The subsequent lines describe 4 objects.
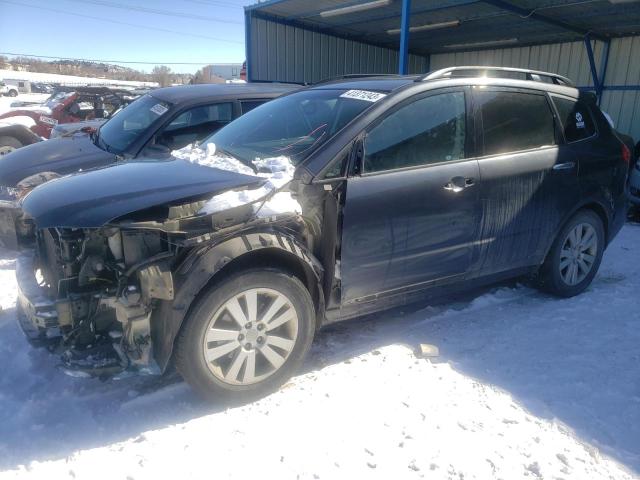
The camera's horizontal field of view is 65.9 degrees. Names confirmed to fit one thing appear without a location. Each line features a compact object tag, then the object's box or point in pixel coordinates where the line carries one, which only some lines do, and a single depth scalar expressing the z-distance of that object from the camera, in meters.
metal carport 9.55
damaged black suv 2.47
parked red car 9.82
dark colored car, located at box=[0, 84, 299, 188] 5.06
